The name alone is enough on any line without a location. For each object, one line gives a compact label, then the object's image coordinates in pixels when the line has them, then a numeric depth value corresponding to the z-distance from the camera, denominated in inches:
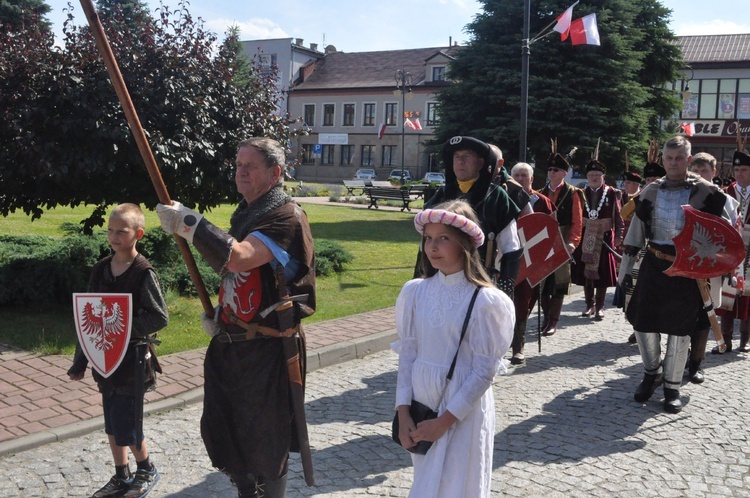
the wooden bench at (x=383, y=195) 1117.7
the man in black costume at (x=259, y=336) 129.7
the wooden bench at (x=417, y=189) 1262.3
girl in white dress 113.4
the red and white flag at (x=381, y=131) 2332.4
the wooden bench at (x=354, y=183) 1703.4
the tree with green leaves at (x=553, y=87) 936.9
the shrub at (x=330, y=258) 460.8
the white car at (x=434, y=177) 1966.2
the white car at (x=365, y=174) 2297.2
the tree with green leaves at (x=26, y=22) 322.3
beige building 2439.7
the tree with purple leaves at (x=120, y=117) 299.1
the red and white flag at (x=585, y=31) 689.6
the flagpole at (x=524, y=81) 526.6
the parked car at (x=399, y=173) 2264.8
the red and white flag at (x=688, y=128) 1312.0
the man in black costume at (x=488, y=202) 207.0
